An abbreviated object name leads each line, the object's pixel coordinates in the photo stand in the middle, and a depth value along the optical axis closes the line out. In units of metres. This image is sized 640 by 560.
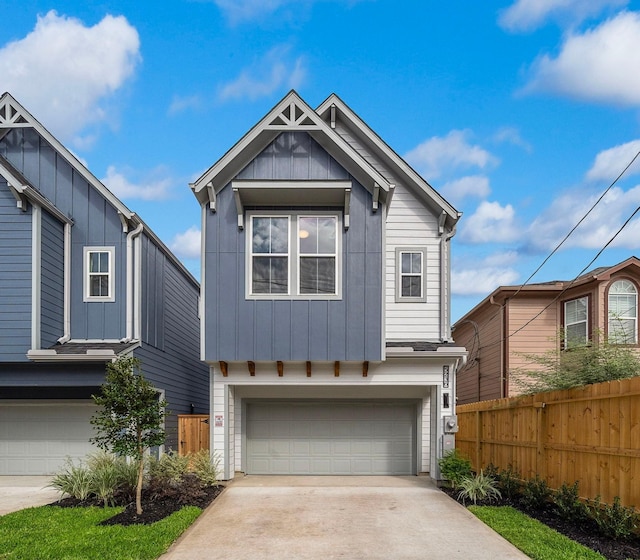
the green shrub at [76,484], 10.26
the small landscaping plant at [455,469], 11.45
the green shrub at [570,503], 8.17
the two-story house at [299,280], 12.09
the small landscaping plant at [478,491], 10.34
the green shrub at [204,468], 11.48
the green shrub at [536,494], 9.32
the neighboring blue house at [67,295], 13.02
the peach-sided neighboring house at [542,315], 17.25
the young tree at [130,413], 9.33
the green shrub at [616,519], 7.13
